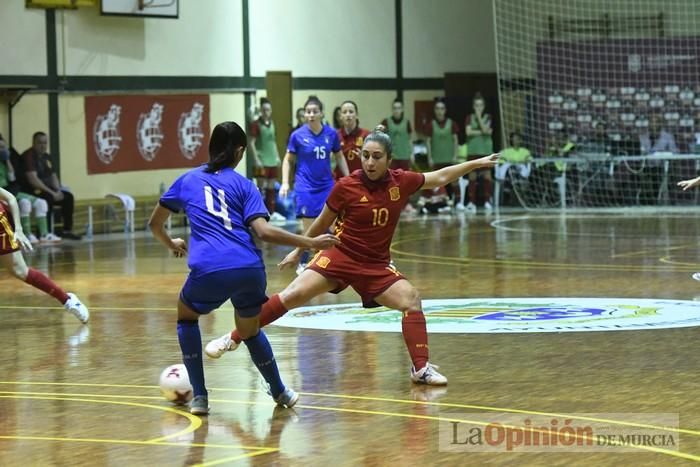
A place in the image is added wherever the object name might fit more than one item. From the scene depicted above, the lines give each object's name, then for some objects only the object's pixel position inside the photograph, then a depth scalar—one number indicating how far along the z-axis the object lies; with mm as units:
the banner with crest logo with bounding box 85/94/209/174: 25141
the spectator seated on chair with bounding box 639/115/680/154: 29078
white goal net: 29000
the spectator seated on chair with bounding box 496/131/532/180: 28812
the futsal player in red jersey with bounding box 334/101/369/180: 16614
